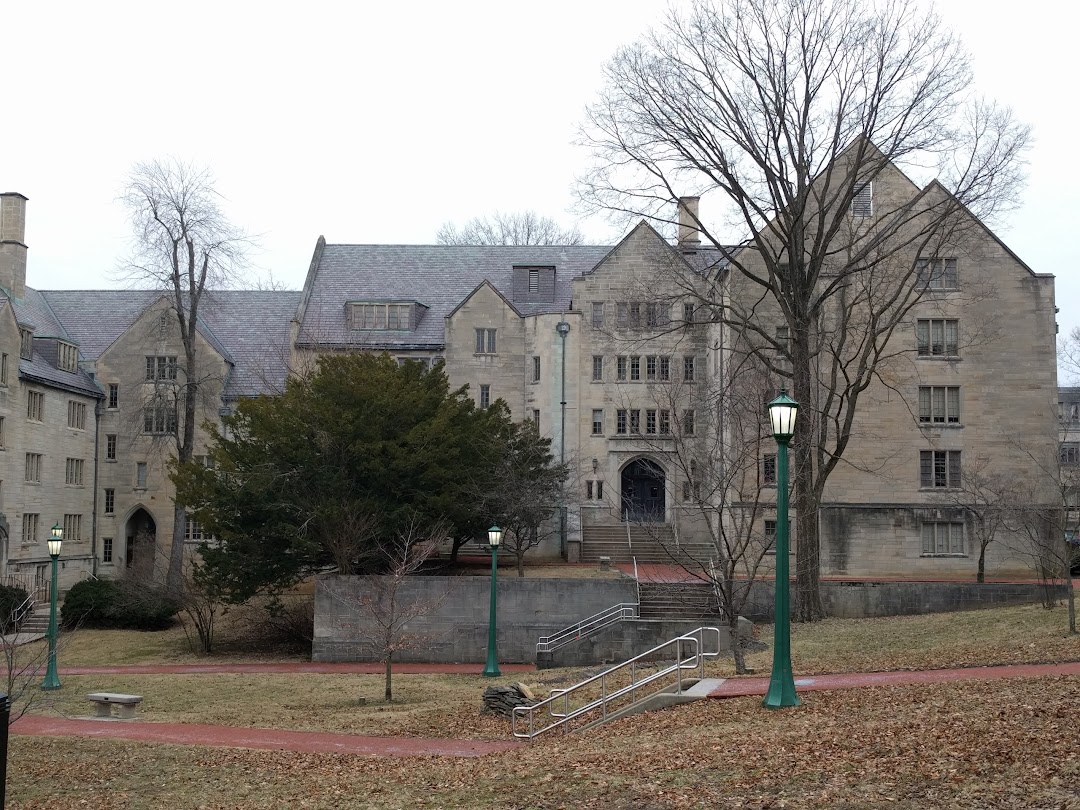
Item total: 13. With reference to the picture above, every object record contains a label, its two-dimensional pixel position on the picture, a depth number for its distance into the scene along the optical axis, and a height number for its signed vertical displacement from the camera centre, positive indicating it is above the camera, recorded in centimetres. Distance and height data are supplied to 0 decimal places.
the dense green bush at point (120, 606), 3753 -318
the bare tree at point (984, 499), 3744 +76
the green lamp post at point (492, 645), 2834 -332
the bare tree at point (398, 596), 2884 -229
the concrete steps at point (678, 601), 3216 -248
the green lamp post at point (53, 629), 2590 -283
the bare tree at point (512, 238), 7600 +1992
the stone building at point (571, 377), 4138 +577
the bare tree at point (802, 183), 2920 +927
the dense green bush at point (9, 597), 3522 -274
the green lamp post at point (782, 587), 1462 -92
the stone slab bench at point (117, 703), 2142 -375
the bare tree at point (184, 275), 4272 +944
